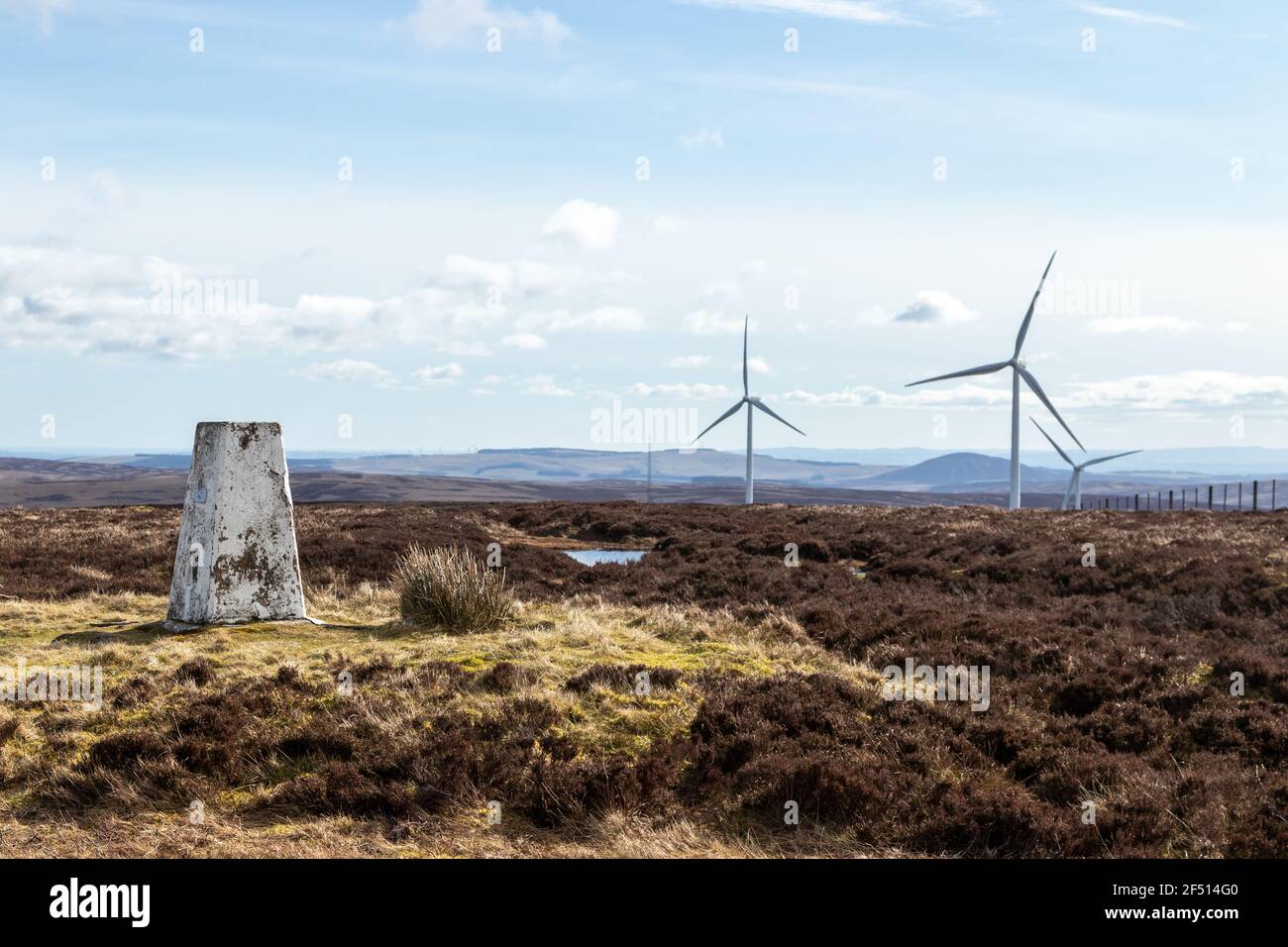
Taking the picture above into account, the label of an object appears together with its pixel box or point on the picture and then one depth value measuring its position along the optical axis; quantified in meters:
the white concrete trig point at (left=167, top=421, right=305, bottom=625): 14.26
